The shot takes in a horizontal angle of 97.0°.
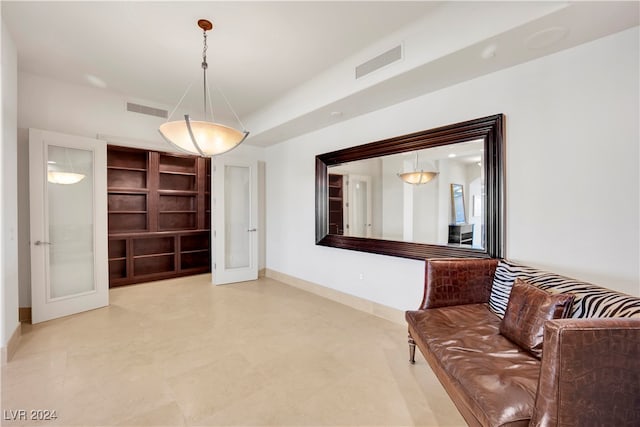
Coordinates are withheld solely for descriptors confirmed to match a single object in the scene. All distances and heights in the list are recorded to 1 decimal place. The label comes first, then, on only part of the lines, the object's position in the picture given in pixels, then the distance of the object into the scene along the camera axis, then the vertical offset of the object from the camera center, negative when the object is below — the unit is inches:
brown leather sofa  39.7 -28.9
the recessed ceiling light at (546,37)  77.7 +49.6
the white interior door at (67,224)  130.6 -5.6
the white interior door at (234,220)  193.5 -5.5
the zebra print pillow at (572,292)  54.9 -18.7
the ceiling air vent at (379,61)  105.0 +58.9
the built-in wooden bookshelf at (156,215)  191.8 -1.7
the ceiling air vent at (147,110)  173.3 +64.6
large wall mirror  102.7 +8.1
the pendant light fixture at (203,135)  98.6 +28.1
